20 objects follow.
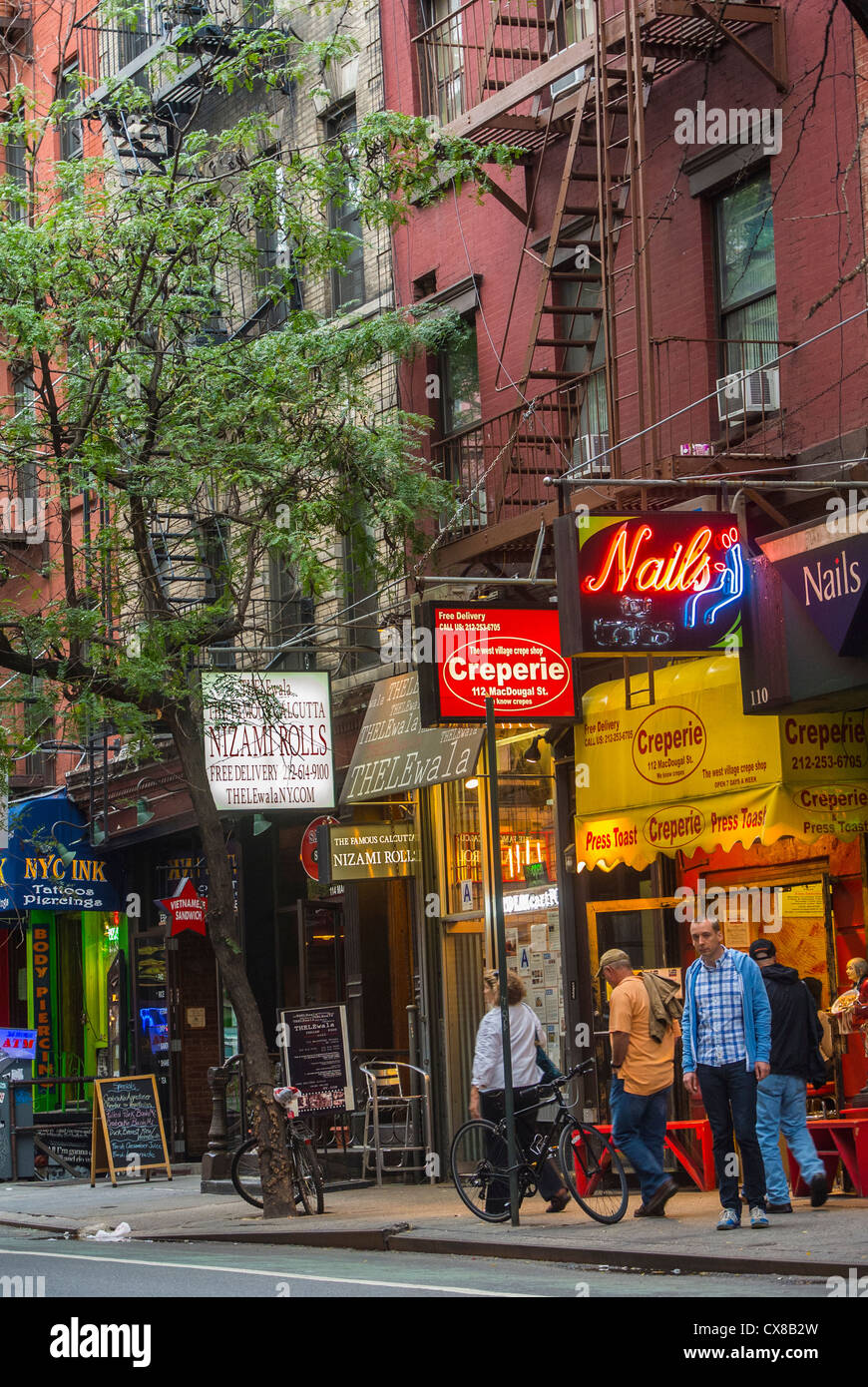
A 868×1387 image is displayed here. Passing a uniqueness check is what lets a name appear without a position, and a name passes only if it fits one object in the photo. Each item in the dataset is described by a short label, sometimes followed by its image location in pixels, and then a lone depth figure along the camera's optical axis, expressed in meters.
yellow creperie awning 14.71
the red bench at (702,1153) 14.76
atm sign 26.23
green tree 17.03
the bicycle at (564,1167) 13.42
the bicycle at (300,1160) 16.27
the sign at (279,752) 19.77
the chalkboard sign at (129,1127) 20.86
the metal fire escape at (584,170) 16.03
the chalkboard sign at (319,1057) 19.05
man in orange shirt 13.65
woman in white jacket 14.40
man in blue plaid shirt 12.49
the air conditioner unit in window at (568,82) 18.40
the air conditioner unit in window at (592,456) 17.22
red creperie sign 16.75
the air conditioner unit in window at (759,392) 15.62
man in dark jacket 12.92
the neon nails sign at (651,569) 14.76
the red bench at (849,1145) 13.27
